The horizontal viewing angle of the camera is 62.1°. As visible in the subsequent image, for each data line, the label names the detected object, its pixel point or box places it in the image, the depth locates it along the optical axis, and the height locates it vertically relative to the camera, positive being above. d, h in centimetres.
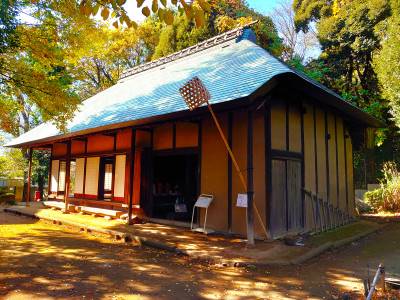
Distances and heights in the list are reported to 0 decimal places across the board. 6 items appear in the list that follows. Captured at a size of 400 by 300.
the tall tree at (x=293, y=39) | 2598 +1183
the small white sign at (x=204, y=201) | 771 -32
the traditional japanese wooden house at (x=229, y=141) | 743 +125
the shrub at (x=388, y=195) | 1244 -18
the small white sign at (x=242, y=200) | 659 -24
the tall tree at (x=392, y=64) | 1290 +506
